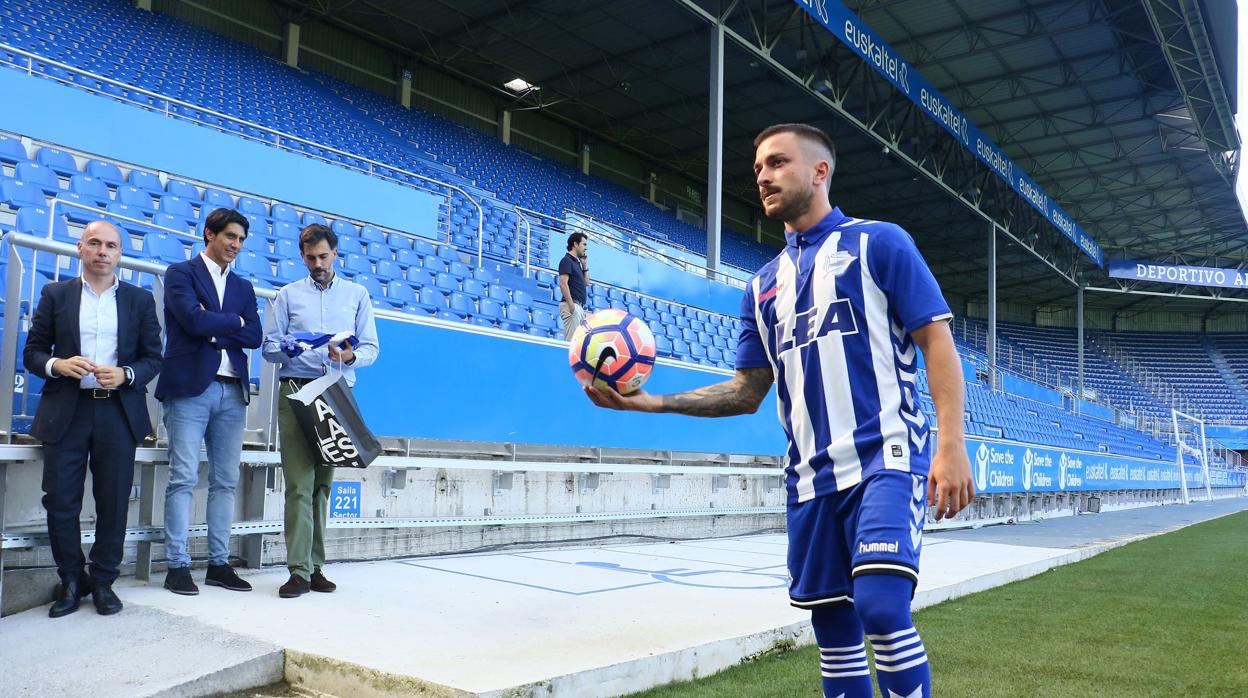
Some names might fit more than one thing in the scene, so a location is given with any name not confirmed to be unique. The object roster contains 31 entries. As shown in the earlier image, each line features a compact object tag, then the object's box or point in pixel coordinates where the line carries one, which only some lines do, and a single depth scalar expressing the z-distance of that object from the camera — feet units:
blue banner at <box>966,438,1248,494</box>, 42.93
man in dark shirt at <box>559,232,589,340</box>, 24.70
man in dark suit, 11.36
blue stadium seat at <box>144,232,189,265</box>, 21.52
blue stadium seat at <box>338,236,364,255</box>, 29.73
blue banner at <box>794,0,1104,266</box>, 51.83
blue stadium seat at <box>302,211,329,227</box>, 31.09
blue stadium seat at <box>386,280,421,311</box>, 27.73
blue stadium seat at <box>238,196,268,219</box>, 28.53
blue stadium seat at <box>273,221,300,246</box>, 28.09
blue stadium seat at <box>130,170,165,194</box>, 26.73
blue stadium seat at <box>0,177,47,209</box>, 20.63
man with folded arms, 12.88
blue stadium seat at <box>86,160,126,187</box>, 26.24
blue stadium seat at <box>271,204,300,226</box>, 29.58
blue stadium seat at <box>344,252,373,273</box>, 28.56
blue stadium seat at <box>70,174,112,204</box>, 24.38
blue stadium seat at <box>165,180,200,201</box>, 27.37
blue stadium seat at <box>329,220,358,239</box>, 30.81
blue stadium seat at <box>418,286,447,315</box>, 28.45
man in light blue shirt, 13.62
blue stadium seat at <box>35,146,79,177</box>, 25.17
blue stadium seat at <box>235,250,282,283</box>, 23.30
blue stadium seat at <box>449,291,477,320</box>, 29.66
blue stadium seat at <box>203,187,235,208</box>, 27.90
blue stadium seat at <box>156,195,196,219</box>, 25.91
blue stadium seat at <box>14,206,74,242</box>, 19.35
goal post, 123.82
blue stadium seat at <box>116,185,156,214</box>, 25.18
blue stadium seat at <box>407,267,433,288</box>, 29.99
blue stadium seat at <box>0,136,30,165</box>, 24.11
